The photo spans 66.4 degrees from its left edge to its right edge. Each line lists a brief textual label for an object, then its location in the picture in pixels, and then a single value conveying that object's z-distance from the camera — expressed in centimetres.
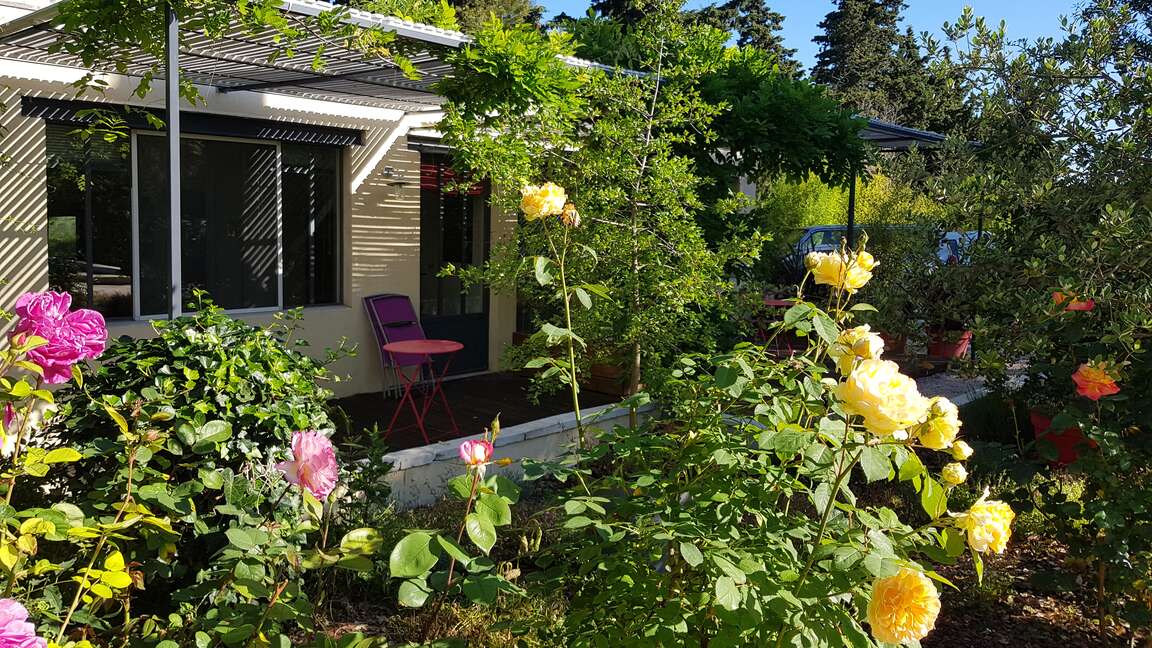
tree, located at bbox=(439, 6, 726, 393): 516
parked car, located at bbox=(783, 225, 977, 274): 1166
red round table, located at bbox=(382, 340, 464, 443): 657
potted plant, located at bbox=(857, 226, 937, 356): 504
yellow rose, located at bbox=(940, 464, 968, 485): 189
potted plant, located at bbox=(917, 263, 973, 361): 462
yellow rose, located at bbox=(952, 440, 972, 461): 186
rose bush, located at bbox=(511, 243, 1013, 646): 175
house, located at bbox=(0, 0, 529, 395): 587
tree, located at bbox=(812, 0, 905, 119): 3741
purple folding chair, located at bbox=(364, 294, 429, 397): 775
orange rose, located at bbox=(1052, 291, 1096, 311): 355
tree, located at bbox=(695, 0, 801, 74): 3610
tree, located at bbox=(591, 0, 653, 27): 2918
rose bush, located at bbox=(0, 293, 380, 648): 173
